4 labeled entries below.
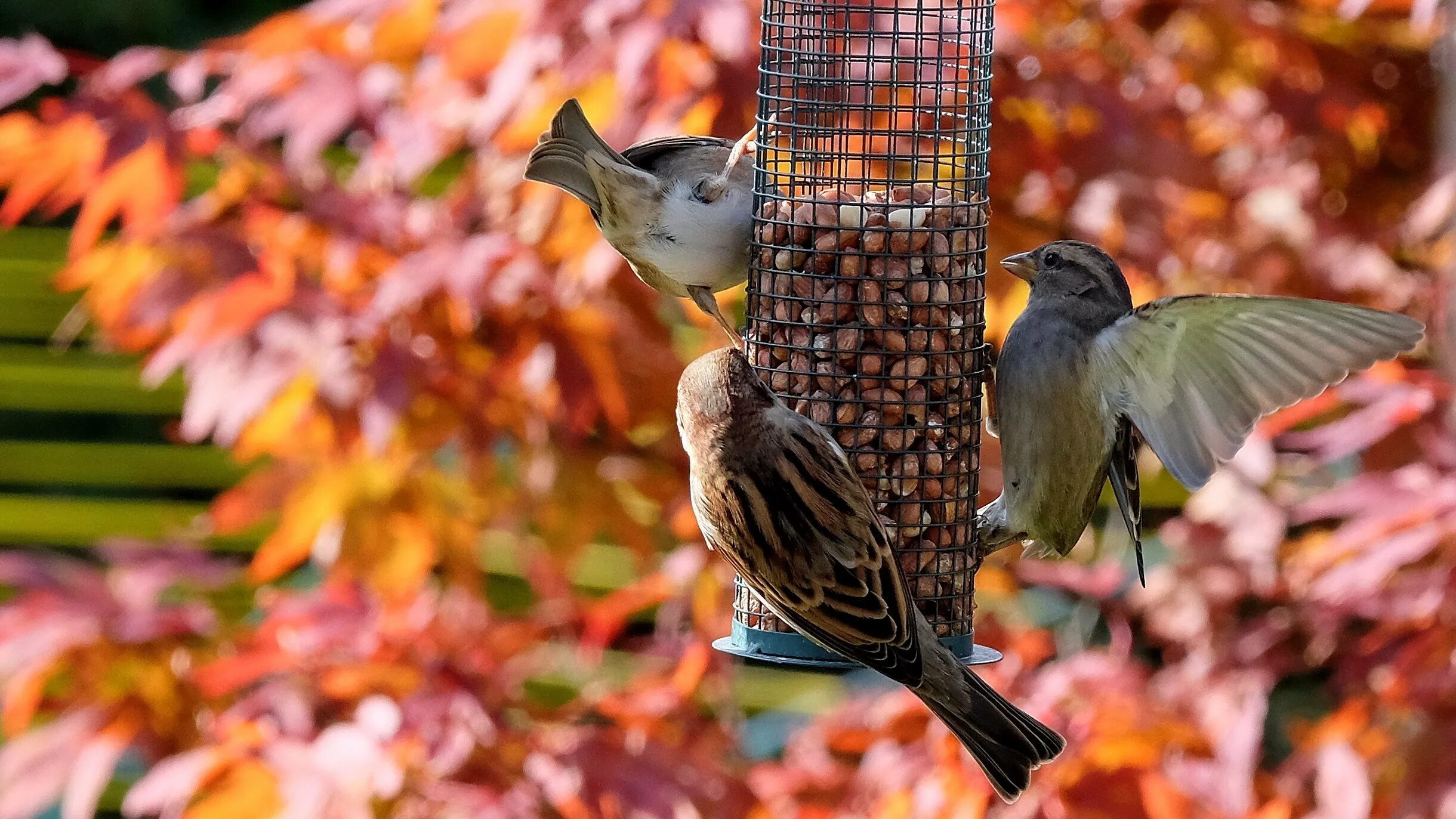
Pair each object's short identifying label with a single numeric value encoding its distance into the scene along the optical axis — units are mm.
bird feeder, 5488
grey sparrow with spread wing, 5141
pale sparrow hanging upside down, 5727
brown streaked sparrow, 4906
